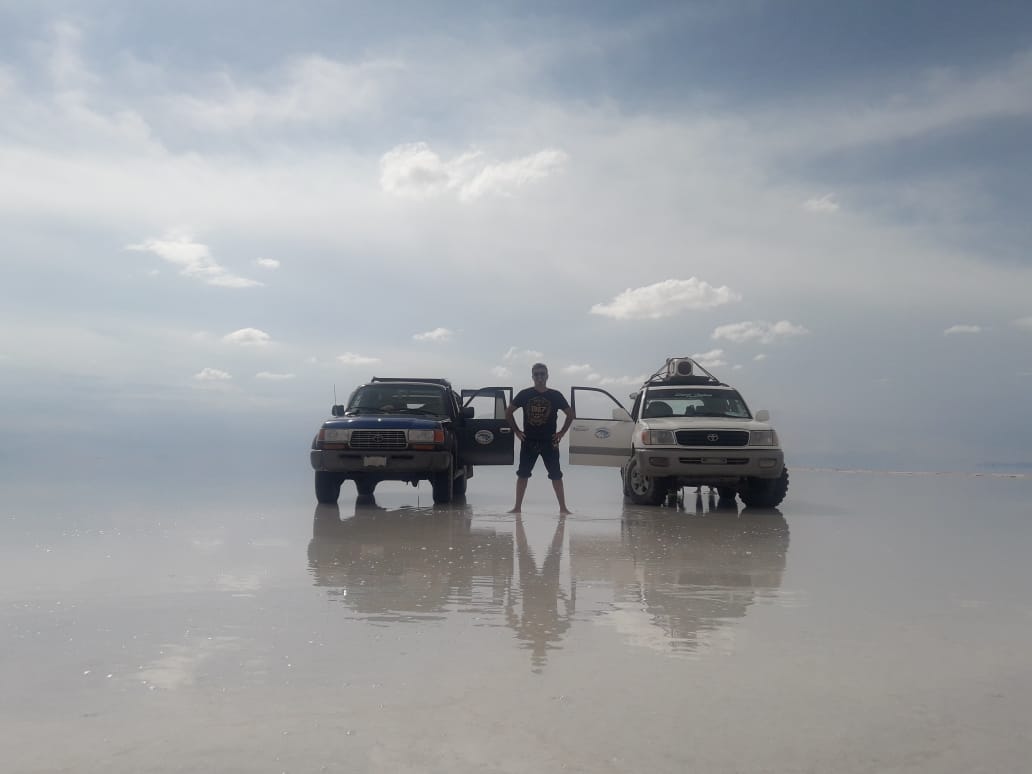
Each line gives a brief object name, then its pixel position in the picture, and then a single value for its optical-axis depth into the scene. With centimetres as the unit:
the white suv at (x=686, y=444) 1312
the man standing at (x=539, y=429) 1276
